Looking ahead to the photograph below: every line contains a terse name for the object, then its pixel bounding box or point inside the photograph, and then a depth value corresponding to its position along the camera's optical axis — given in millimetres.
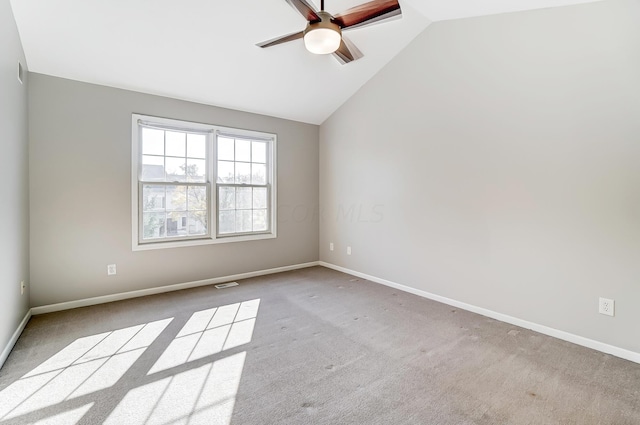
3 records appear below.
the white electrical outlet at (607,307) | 2365
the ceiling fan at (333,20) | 2076
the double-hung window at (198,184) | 3689
